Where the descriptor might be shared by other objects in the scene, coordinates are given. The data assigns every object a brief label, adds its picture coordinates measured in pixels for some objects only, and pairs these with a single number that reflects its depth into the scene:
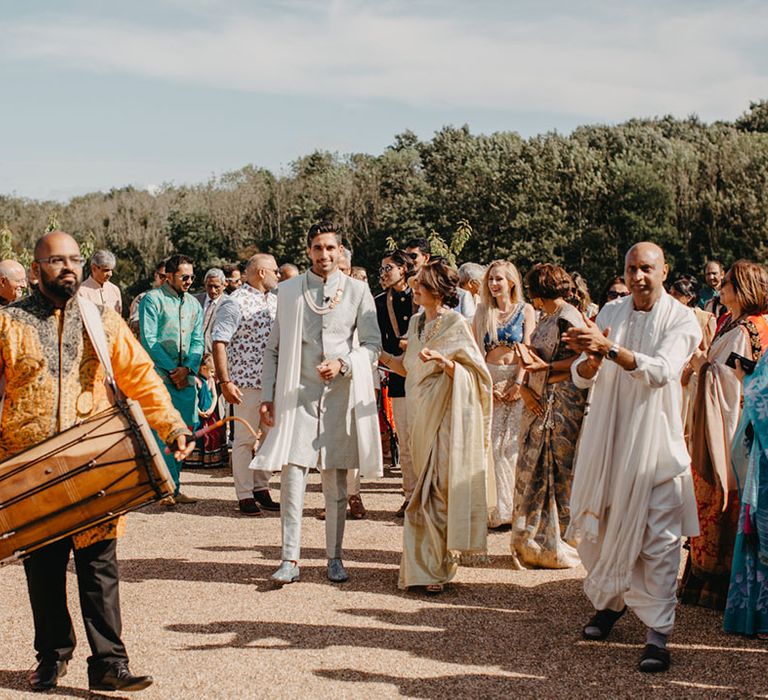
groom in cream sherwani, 6.53
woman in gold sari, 6.38
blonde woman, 8.21
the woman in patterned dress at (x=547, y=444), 6.91
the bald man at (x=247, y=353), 9.15
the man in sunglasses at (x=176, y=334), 9.20
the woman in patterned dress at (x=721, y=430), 5.96
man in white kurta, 4.91
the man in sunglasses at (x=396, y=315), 8.86
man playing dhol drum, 4.47
